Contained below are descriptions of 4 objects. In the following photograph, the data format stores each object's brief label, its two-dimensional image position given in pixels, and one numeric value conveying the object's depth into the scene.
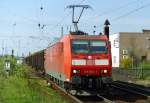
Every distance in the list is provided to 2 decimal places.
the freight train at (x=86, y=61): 22.44
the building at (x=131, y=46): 83.31
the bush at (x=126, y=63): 74.52
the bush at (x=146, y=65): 55.26
